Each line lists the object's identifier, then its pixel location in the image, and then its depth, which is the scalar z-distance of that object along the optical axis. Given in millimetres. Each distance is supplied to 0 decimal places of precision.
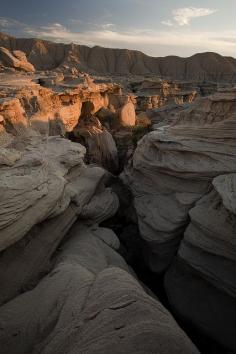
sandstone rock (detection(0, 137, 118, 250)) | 4340
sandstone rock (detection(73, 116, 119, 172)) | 11173
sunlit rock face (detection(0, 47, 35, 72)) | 22622
